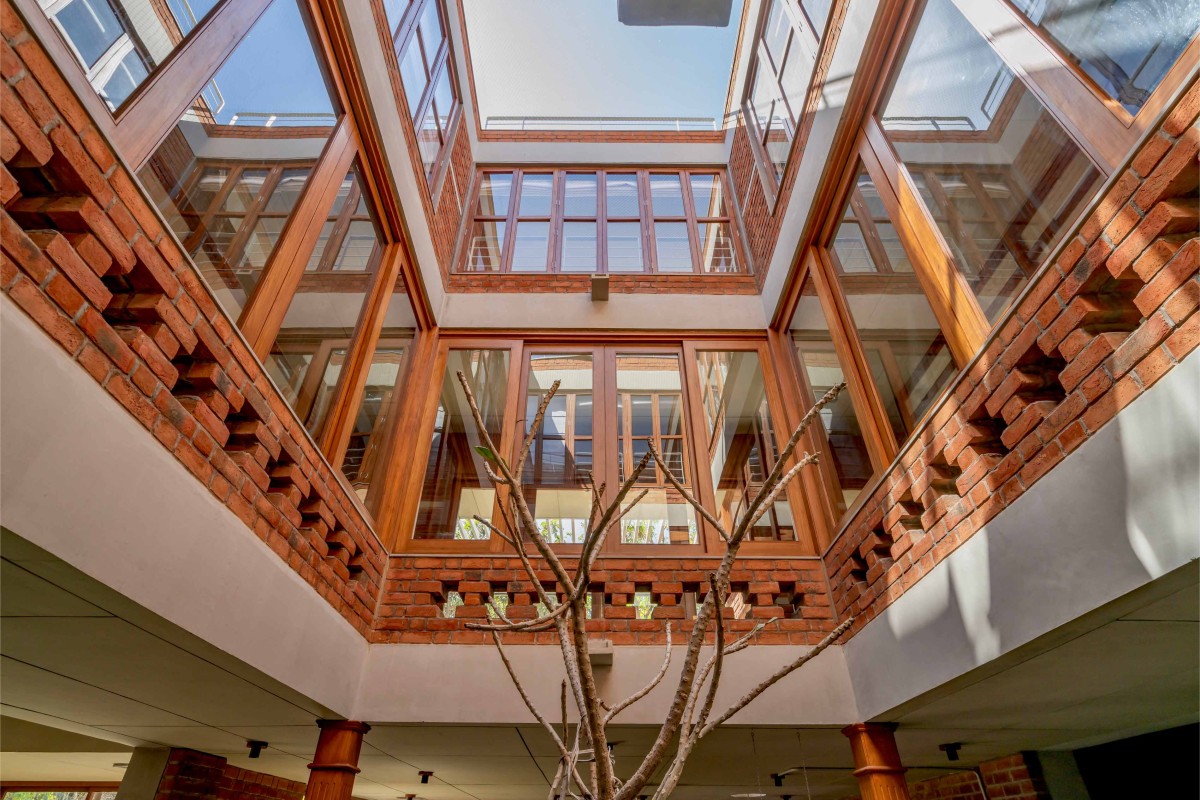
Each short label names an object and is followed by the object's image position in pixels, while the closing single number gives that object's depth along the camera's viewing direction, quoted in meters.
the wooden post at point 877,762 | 2.99
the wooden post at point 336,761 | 2.96
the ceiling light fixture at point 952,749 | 3.55
